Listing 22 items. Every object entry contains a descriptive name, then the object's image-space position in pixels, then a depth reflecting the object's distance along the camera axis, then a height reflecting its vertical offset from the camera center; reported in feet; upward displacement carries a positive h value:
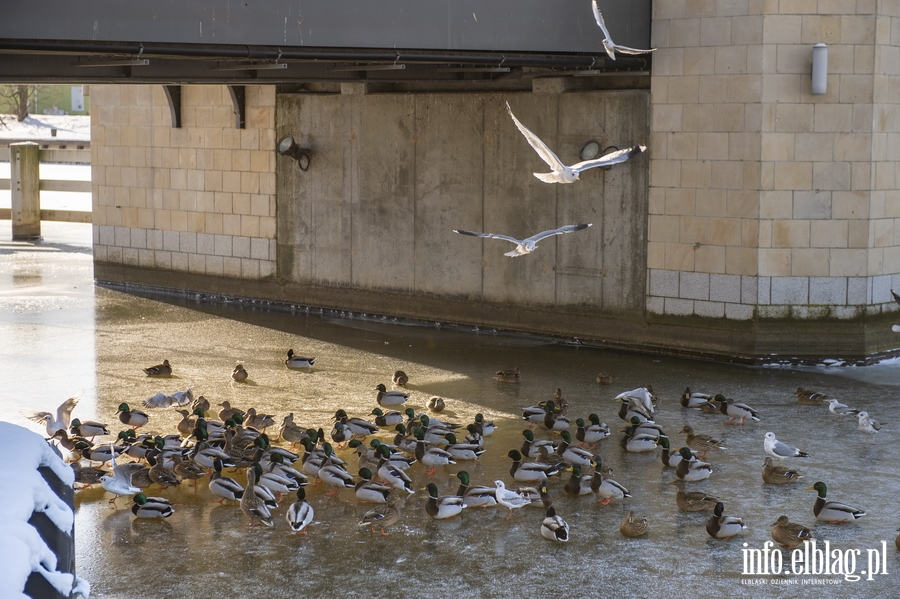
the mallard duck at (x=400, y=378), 45.57 -7.46
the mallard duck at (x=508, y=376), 46.34 -7.47
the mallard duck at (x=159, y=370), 46.42 -7.36
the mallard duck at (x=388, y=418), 39.63 -7.80
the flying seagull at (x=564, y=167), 38.73 +0.67
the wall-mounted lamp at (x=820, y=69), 47.50 +4.49
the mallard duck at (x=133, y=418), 38.63 -7.67
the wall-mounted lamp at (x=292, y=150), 62.75 +1.51
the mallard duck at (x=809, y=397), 42.24 -7.48
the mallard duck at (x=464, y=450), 35.45 -7.93
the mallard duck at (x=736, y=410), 40.19 -7.58
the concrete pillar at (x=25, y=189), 88.74 -0.89
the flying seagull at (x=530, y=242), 40.96 -2.10
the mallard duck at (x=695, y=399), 41.93 -7.54
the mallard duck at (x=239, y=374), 46.14 -7.45
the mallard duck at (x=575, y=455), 34.68 -7.88
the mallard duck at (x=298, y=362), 48.60 -7.34
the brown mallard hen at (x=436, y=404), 41.55 -7.71
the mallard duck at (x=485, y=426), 37.60 -7.68
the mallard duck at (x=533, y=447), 35.38 -7.84
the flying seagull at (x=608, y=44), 36.91 +4.46
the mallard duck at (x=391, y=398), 42.16 -7.60
